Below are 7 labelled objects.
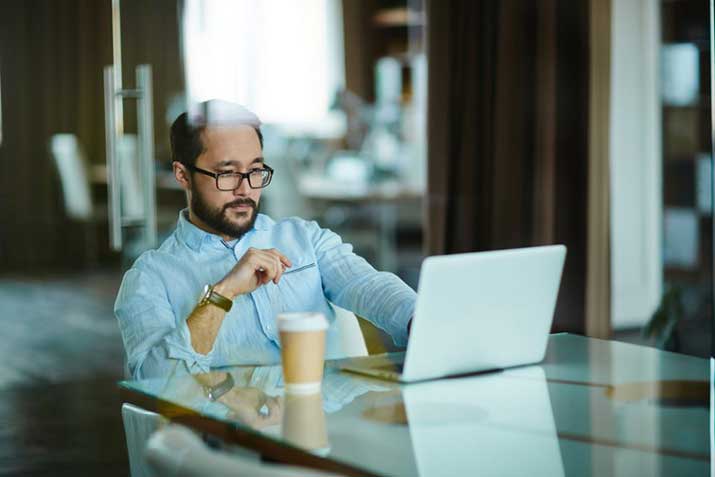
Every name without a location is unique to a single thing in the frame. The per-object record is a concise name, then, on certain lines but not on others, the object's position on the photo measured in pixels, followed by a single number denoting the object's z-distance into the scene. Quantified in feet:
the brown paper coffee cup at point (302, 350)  13.02
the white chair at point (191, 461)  9.03
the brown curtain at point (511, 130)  23.47
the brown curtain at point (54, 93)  18.45
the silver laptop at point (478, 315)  13.39
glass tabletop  12.07
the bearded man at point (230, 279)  14.76
